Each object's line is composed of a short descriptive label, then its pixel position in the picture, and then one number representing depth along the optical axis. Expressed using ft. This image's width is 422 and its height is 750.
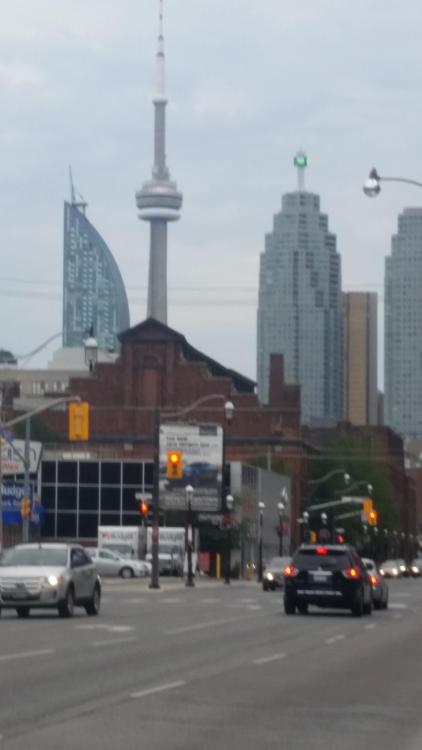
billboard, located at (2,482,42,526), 240.32
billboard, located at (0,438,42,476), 246.47
